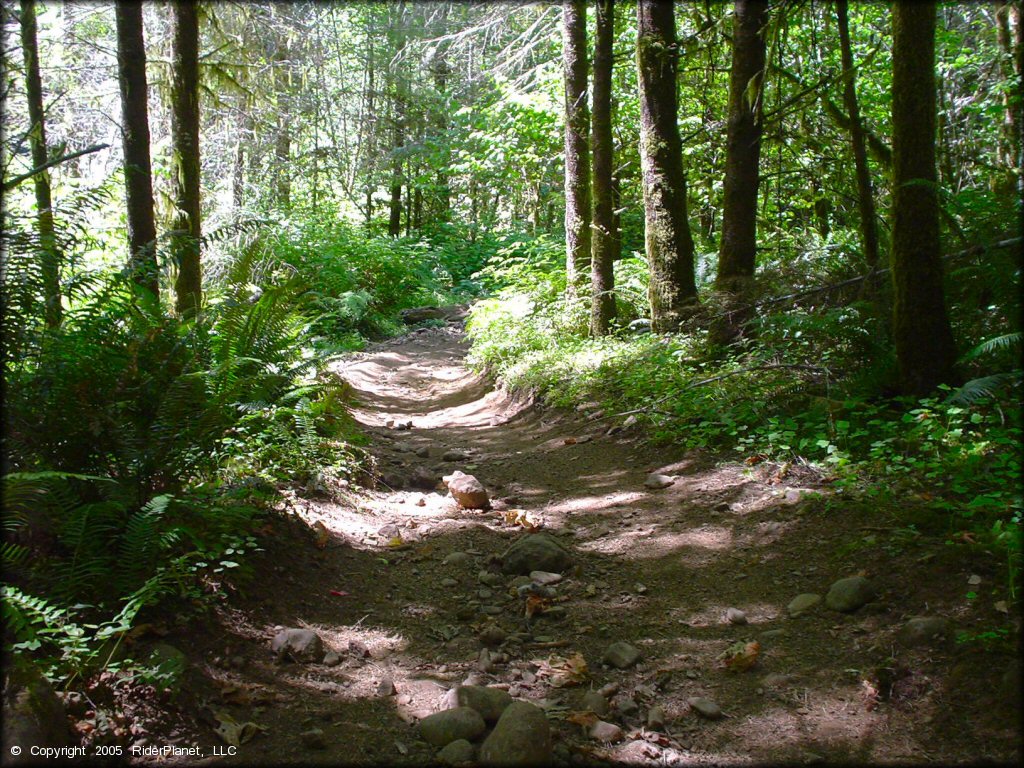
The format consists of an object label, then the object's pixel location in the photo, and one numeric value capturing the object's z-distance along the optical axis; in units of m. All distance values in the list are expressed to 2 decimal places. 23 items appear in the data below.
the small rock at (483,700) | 2.68
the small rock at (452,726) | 2.53
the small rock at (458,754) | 2.41
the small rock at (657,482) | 5.21
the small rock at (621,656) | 3.12
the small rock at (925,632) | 2.74
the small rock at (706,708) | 2.69
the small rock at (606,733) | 2.59
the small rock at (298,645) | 3.05
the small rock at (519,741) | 2.37
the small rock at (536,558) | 4.14
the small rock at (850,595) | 3.18
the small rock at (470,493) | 5.34
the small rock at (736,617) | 3.36
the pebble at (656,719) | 2.68
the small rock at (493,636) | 3.38
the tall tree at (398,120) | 24.08
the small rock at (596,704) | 2.76
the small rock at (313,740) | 2.45
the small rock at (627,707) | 2.78
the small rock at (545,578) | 3.99
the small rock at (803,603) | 3.32
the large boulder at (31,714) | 2.02
